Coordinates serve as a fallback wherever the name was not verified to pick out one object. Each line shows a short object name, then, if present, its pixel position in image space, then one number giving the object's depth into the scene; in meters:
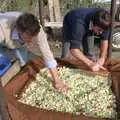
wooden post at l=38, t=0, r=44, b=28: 2.04
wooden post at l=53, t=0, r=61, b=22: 3.59
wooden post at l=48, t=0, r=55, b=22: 3.54
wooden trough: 1.25
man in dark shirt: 1.66
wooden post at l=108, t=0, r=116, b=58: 1.73
